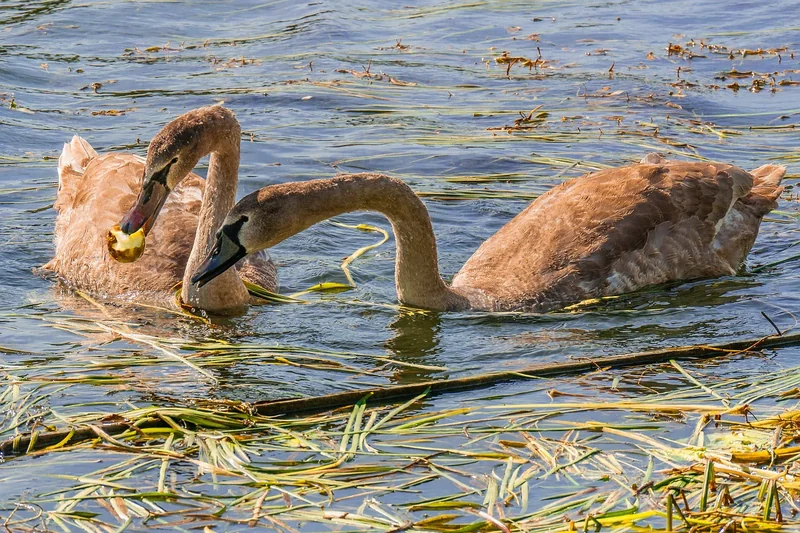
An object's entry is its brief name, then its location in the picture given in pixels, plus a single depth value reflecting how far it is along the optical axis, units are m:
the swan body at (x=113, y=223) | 19.95
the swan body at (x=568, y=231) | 17.42
